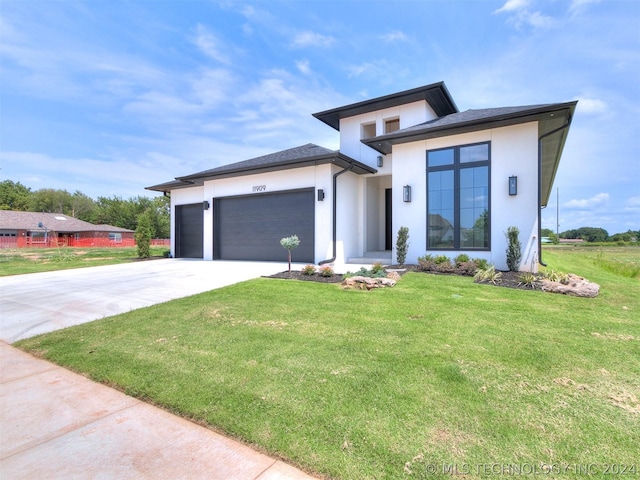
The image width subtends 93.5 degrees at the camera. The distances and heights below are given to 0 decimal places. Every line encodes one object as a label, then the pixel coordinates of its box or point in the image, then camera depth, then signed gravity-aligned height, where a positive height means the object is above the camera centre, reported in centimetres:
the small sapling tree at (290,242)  883 -16
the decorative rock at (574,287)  619 -108
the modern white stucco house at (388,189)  898 +183
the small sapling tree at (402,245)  1003 -28
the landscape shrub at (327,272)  816 -97
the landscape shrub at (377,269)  779 -88
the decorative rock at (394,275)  755 -99
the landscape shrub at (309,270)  853 -96
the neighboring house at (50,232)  3806 +72
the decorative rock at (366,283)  679 -106
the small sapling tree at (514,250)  855 -39
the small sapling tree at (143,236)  1602 +4
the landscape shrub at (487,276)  745 -100
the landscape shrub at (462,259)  881 -66
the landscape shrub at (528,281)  701 -105
